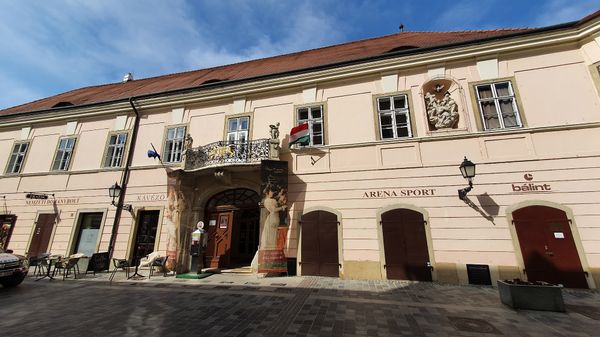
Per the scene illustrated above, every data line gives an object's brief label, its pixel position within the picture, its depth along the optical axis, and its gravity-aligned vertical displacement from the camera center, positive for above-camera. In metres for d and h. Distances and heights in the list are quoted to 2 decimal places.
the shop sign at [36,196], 11.67 +1.93
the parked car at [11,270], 7.50 -0.94
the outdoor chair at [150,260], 9.05 -0.79
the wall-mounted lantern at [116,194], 10.95 +1.86
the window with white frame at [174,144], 11.64 +4.28
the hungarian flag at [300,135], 9.60 +3.84
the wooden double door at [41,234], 11.74 +0.18
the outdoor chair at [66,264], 8.93 -0.89
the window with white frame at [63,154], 12.90 +4.21
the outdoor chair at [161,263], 9.36 -0.89
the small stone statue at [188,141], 10.65 +4.00
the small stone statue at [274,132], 9.80 +4.03
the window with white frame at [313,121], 10.17 +4.71
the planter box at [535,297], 5.23 -1.17
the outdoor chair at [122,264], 9.10 -0.91
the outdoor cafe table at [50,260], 8.96 -0.80
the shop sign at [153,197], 11.18 +1.79
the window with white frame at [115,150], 12.35 +4.25
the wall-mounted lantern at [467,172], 7.57 +1.95
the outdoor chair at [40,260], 9.18 -0.81
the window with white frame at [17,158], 13.48 +4.18
